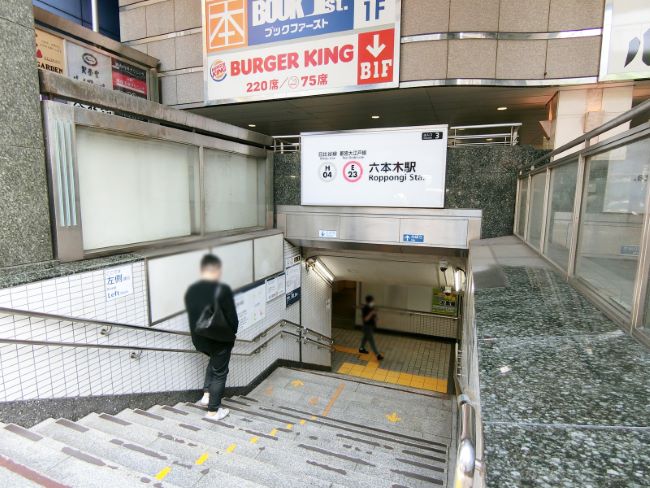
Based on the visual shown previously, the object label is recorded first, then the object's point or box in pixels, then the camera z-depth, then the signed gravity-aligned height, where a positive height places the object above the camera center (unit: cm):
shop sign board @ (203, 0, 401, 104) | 582 +262
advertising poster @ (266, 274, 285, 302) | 491 -125
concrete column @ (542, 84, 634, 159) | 536 +143
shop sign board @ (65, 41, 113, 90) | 595 +229
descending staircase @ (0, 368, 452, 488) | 204 -194
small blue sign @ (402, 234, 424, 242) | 529 -55
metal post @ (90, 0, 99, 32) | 753 +393
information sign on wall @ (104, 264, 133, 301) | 303 -72
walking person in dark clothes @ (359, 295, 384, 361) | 855 -313
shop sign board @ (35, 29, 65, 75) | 548 +225
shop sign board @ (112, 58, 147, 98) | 689 +234
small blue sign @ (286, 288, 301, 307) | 621 -172
